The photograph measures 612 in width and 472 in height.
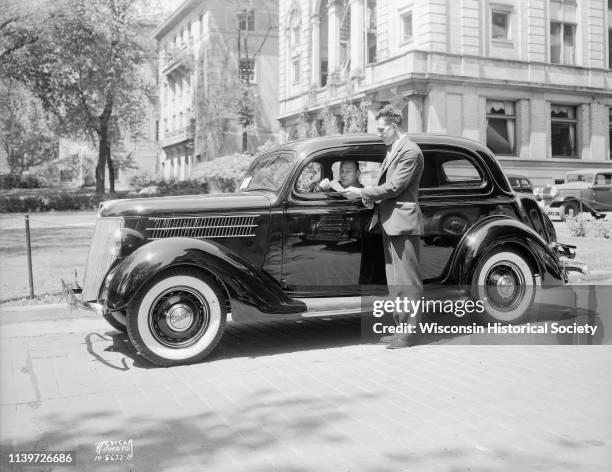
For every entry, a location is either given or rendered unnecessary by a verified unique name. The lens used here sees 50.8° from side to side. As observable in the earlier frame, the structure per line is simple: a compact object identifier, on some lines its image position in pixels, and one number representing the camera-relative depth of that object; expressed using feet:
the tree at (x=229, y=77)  149.79
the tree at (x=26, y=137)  136.87
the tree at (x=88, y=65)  104.22
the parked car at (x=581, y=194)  77.97
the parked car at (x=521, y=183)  79.30
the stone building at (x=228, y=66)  153.79
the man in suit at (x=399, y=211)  18.45
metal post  26.27
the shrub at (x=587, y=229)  48.11
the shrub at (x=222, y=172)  114.01
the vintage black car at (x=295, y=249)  17.49
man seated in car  20.36
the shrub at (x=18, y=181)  175.72
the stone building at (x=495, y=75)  97.19
